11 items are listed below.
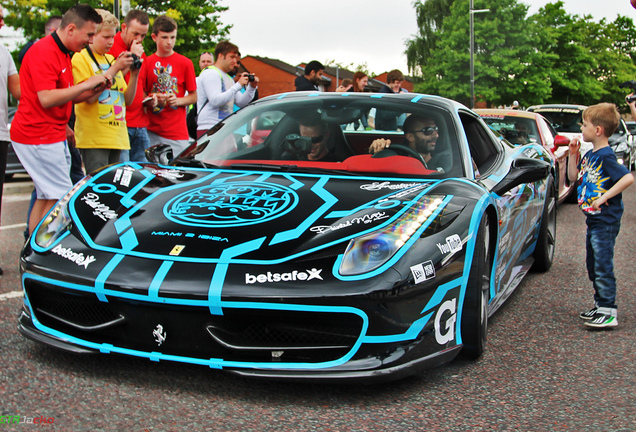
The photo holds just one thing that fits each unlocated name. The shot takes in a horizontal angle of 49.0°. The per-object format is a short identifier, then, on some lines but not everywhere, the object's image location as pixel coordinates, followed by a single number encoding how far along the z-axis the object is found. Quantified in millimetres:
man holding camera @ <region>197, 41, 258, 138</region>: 6723
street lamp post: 30297
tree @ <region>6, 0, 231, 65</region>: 30953
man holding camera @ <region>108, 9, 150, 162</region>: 5914
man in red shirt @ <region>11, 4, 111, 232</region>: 4699
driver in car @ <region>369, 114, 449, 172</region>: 3637
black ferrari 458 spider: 2521
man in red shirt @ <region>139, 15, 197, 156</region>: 6246
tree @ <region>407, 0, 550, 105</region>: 43906
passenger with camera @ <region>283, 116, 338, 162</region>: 3775
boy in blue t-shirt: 3844
